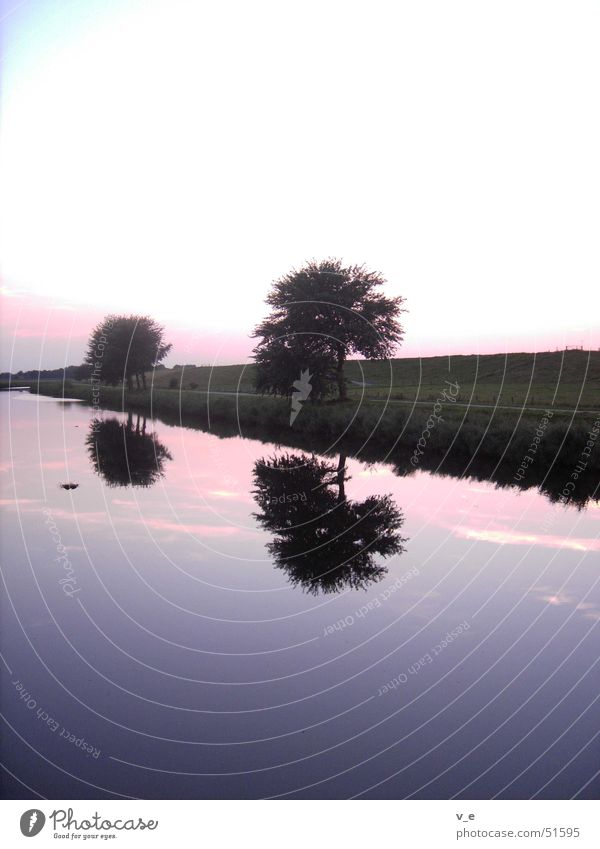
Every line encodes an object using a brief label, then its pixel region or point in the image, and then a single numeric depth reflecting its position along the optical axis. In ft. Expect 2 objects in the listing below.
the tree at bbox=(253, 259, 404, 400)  129.49
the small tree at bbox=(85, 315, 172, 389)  169.58
